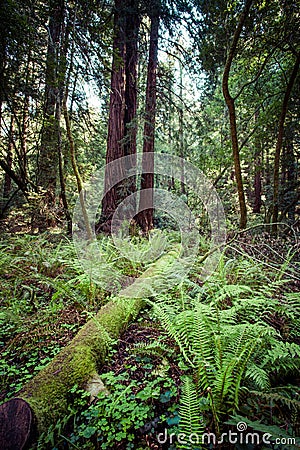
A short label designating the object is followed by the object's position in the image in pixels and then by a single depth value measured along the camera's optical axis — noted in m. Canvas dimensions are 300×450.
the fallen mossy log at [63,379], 1.24
